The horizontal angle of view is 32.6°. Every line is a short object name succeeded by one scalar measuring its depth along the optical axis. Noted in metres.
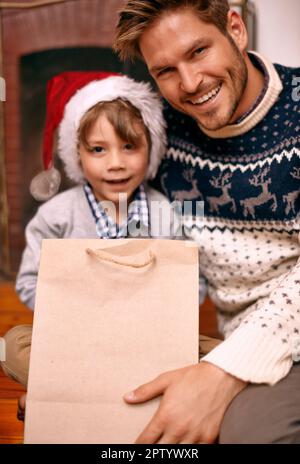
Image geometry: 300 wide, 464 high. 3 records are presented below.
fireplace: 1.85
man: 0.80
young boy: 1.09
